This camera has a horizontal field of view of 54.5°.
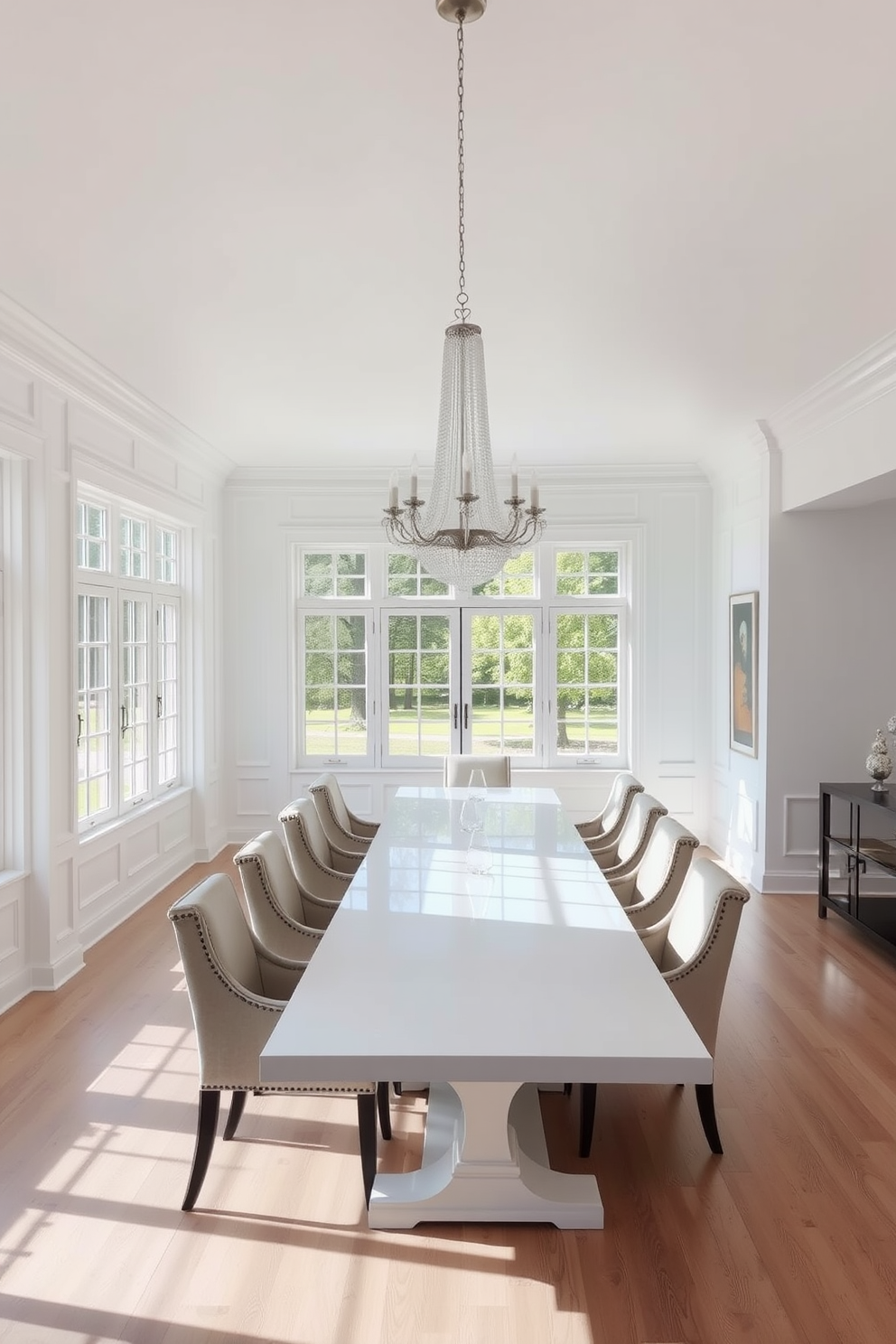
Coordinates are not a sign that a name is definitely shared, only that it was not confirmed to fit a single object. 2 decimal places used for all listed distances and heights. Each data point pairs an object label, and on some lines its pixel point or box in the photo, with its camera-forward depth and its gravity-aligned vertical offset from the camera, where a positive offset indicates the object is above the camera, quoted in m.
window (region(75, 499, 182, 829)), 4.98 -0.01
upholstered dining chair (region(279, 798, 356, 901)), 3.83 -0.89
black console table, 4.83 -1.12
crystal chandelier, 3.15 +0.59
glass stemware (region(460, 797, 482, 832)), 3.31 -0.60
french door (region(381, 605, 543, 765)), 7.29 -0.15
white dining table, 1.89 -0.85
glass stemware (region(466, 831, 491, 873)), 3.39 -0.80
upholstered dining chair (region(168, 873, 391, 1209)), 2.50 -1.06
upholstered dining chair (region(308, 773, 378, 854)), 4.55 -0.88
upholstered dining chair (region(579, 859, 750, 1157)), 2.74 -0.96
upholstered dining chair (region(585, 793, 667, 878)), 3.89 -0.85
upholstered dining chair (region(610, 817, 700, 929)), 3.29 -0.83
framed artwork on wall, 6.07 -0.08
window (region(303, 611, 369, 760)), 7.30 -0.20
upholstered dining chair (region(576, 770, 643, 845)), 4.50 -0.83
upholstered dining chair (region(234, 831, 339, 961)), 3.13 -0.91
